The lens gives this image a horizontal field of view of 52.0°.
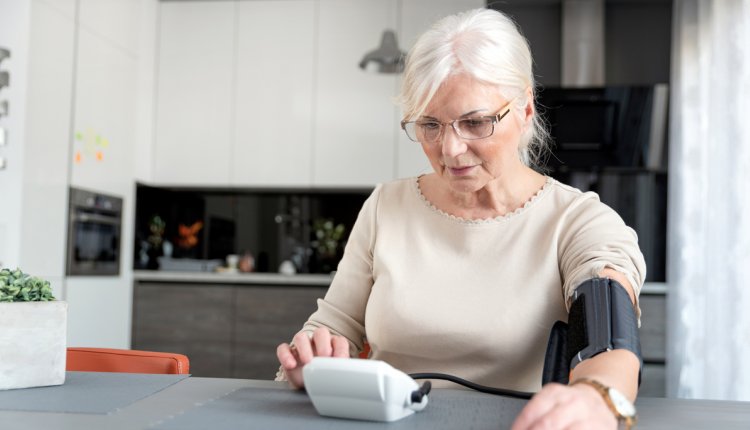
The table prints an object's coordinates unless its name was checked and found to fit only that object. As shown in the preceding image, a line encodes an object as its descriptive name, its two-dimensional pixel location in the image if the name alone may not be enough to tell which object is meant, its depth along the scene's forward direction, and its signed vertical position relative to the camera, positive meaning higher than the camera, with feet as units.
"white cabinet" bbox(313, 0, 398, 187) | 14.62 +2.57
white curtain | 8.87 +0.55
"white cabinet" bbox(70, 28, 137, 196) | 12.41 +1.90
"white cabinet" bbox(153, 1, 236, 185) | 15.02 +2.59
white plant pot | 3.33 -0.53
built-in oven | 12.14 -0.12
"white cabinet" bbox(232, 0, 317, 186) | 14.80 +2.60
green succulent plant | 3.40 -0.29
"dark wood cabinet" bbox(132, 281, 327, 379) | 13.83 -1.68
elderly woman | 4.21 -0.03
